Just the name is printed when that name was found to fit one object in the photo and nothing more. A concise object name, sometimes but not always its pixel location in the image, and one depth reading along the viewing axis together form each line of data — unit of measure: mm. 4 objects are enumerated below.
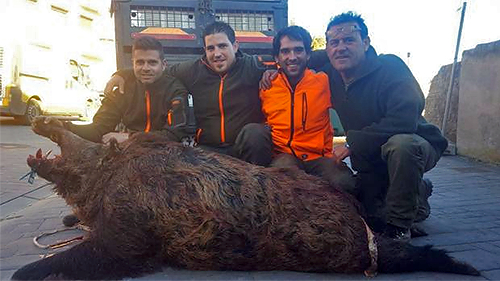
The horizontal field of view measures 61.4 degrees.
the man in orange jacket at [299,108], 3547
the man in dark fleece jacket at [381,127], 2865
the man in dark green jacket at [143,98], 3656
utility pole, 7942
